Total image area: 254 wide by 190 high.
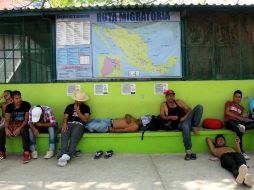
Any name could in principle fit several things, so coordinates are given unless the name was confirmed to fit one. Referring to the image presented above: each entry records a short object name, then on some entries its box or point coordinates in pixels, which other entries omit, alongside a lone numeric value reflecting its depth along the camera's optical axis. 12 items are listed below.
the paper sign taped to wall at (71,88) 8.02
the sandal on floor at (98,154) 7.04
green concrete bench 7.32
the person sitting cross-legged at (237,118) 7.05
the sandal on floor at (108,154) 7.04
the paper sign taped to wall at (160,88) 7.99
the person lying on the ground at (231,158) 5.30
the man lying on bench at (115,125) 7.39
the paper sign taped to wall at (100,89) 8.01
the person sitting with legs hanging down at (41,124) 7.12
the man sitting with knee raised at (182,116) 7.00
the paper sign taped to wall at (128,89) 8.02
